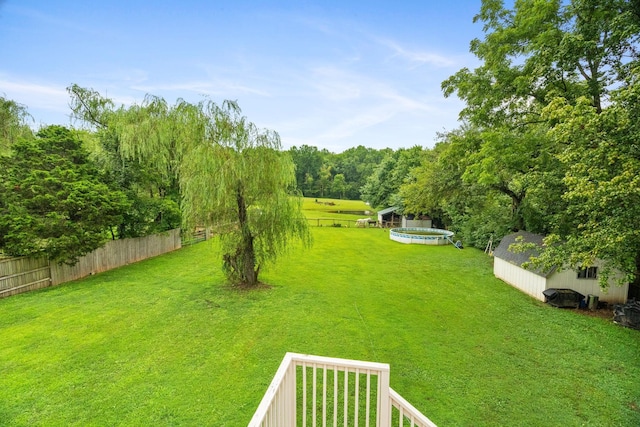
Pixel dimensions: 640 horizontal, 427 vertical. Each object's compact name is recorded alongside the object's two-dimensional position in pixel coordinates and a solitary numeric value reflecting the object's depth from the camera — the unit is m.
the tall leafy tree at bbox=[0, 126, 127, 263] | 8.96
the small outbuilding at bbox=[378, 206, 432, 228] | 27.62
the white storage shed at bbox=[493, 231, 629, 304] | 9.62
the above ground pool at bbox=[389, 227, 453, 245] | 20.11
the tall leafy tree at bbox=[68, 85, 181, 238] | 12.16
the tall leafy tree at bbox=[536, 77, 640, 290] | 5.79
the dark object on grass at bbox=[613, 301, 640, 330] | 8.03
